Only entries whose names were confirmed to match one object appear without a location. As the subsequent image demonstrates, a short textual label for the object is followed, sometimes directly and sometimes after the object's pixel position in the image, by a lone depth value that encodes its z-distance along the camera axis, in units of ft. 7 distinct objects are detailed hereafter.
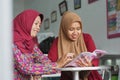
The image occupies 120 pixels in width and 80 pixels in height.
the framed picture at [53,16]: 13.31
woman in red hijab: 5.22
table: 5.81
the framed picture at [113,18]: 8.39
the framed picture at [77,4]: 10.75
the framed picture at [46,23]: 14.67
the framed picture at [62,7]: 11.96
